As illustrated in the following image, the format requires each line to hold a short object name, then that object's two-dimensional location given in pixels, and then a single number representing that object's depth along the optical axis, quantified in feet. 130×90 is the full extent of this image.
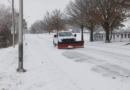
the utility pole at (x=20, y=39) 20.57
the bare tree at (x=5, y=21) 108.41
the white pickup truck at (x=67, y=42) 48.01
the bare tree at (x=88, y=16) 74.65
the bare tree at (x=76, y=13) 86.38
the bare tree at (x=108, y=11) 64.39
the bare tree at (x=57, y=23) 173.78
